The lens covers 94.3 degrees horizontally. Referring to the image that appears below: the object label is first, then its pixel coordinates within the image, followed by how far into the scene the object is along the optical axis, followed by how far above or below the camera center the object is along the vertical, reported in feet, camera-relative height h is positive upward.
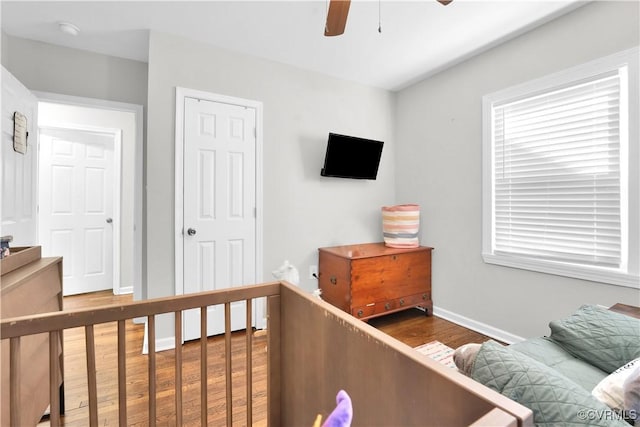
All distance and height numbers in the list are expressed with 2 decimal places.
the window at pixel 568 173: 6.32 +0.99
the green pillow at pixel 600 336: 4.09 -1.81
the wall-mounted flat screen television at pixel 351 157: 9.93 +1.97
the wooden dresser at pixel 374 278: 8.76 -2.05
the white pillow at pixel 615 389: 2.80 -1.73
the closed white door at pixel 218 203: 8.24 +0.31
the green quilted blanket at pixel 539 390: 2.33 -1.54
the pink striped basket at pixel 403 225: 10.11 -0.40
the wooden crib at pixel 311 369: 2.03 -1.38
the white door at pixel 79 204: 11.87 +0.37
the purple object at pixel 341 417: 1.40 -0.97
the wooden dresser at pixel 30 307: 3.53 -1.33
